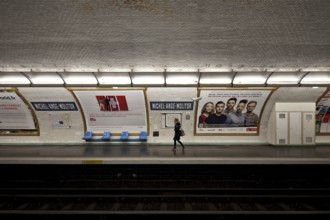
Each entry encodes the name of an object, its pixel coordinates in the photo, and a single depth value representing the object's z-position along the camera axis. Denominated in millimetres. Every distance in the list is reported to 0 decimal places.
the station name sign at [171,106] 9289
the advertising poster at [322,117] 9531
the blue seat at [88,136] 9523
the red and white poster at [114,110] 9086
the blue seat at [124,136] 9595
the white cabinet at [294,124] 9289
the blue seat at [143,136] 9562
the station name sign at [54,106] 9406
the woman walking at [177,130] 8352
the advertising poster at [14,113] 9305
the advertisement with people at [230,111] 9016
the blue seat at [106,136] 9570
